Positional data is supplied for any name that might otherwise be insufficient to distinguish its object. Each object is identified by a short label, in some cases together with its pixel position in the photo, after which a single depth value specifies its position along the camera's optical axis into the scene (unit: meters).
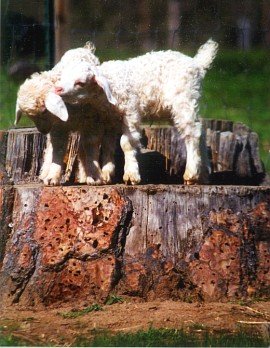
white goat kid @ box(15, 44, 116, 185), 9.66
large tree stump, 9.72
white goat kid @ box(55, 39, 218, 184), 9.84
